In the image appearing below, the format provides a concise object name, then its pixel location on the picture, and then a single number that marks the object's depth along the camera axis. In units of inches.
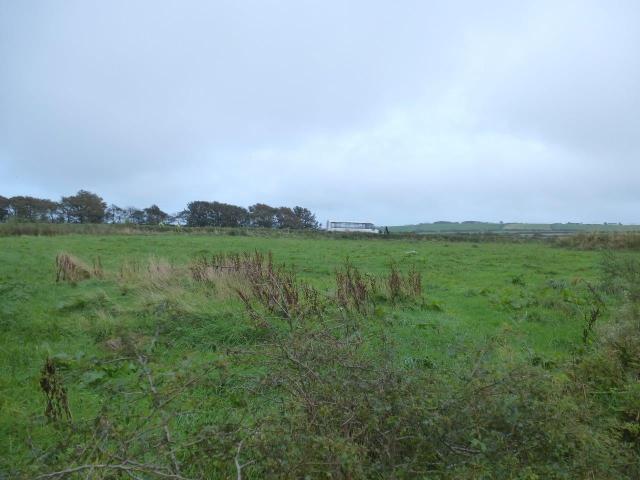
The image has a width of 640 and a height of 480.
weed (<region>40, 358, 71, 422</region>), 134.4
